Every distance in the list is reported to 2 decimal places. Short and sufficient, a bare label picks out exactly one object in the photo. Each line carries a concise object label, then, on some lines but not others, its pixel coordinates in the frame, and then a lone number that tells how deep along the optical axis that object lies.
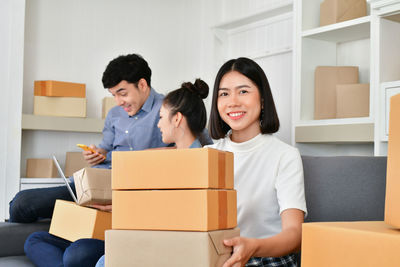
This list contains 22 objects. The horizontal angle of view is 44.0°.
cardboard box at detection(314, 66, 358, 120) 2.78
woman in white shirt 1.37
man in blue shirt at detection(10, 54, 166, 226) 2.54
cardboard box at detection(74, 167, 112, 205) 1.71
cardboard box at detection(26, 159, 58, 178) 3.47
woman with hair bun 1.98
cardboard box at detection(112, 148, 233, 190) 1.05
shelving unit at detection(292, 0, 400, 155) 2.43
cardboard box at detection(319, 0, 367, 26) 2.73
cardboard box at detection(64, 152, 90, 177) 3.60
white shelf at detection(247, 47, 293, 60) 3.39
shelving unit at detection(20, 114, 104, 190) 3.42
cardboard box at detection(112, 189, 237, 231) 1.04
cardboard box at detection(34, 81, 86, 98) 3.46
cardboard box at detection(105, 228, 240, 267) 1.02
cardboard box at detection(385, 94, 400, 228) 0.83
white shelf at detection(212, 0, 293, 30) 3.35
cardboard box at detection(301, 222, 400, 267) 0.80
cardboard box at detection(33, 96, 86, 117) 3.48
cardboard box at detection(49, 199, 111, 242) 1.76
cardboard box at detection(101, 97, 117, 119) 3.72
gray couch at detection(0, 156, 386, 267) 1.46
